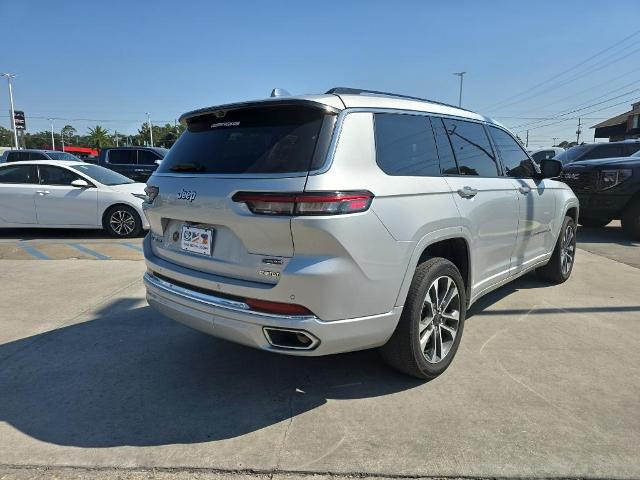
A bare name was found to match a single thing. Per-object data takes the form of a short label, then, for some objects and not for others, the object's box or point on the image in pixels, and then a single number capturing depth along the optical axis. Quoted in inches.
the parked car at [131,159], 605.6
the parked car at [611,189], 342.6
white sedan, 348.2
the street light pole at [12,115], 1704.5
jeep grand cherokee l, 99.7
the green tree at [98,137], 4005.9
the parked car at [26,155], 716.7
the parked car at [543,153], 722.2
